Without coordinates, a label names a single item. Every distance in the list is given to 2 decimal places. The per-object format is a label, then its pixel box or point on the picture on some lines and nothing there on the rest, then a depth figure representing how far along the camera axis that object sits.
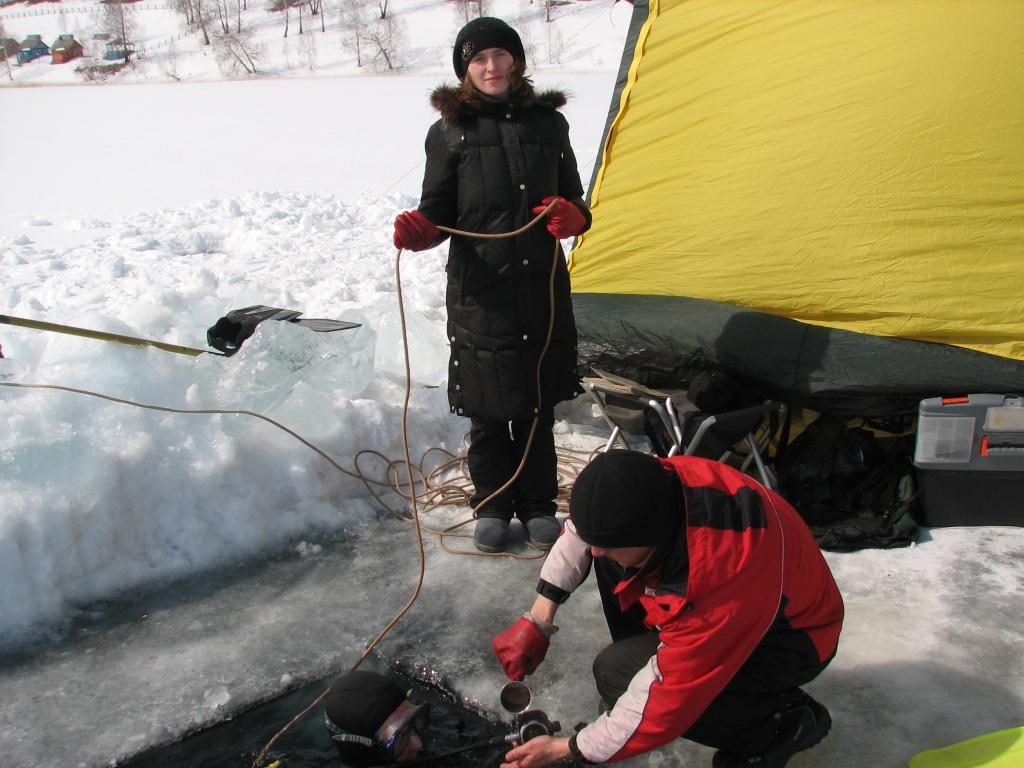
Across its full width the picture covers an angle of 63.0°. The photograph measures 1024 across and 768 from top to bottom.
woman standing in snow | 2.67
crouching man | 1.59
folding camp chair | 2.89
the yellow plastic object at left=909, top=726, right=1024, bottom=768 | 1.90
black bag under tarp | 3.03
